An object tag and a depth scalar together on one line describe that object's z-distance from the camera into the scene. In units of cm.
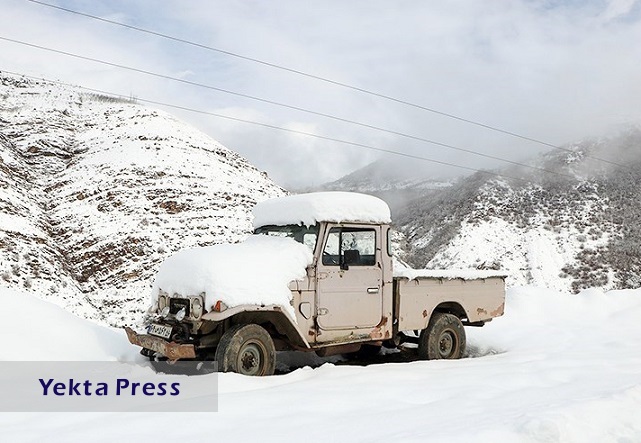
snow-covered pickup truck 602
